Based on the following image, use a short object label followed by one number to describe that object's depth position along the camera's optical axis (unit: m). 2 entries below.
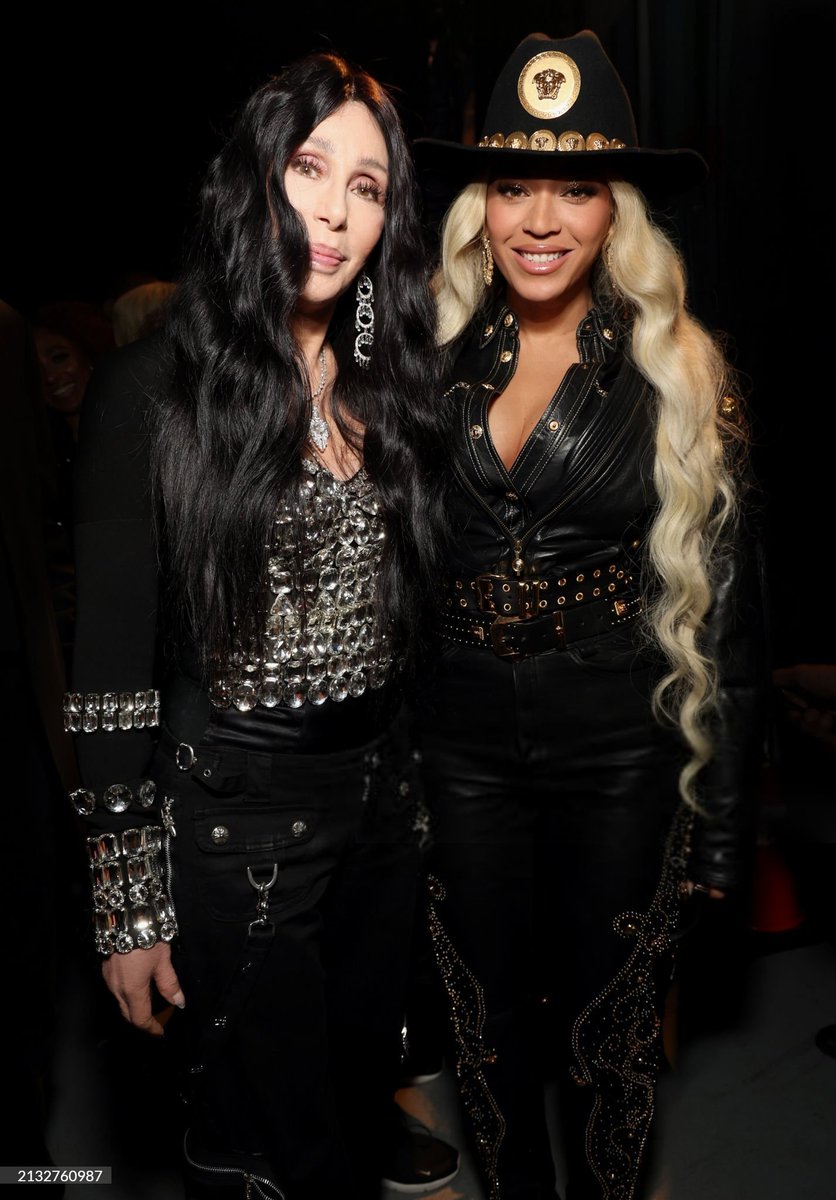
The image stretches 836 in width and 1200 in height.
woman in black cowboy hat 1.99
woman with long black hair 1.70
